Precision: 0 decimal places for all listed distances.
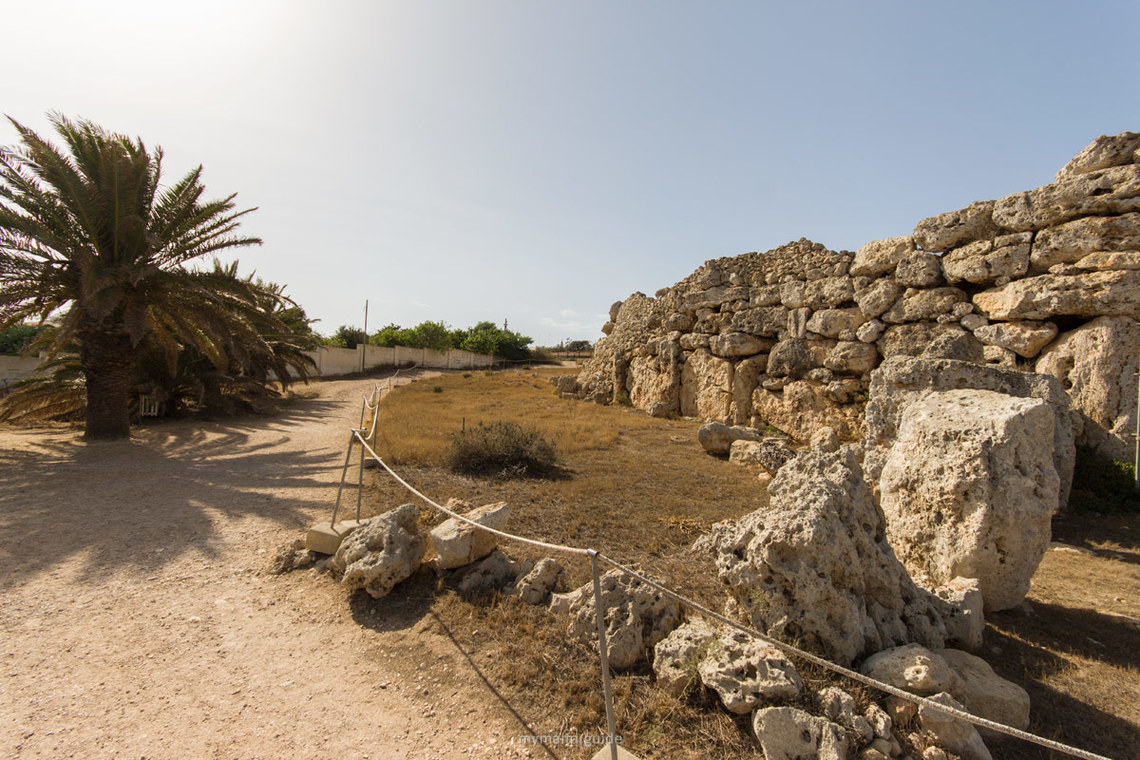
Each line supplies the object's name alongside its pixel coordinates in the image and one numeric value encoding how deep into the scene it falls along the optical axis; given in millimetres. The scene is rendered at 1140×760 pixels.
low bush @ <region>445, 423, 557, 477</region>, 7719
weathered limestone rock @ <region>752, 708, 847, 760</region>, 2283
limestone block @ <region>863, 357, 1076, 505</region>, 6246
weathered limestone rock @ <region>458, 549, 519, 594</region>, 4070
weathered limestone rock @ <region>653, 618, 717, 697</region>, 2824
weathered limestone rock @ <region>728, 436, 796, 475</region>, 8414
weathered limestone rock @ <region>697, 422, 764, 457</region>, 9852
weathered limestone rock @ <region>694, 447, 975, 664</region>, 2969
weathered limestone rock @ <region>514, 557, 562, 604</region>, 3907
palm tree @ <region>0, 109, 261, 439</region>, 8164
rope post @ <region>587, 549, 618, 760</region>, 2262
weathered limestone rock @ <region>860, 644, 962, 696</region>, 2533
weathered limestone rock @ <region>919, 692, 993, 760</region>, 2352
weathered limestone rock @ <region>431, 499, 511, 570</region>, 4191
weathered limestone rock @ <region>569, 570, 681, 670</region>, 3164
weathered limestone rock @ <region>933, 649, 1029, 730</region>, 2588
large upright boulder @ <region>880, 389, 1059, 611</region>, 3953
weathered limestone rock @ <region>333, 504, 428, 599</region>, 3965
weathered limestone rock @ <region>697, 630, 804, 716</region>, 2533
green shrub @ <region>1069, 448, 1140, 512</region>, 6520
